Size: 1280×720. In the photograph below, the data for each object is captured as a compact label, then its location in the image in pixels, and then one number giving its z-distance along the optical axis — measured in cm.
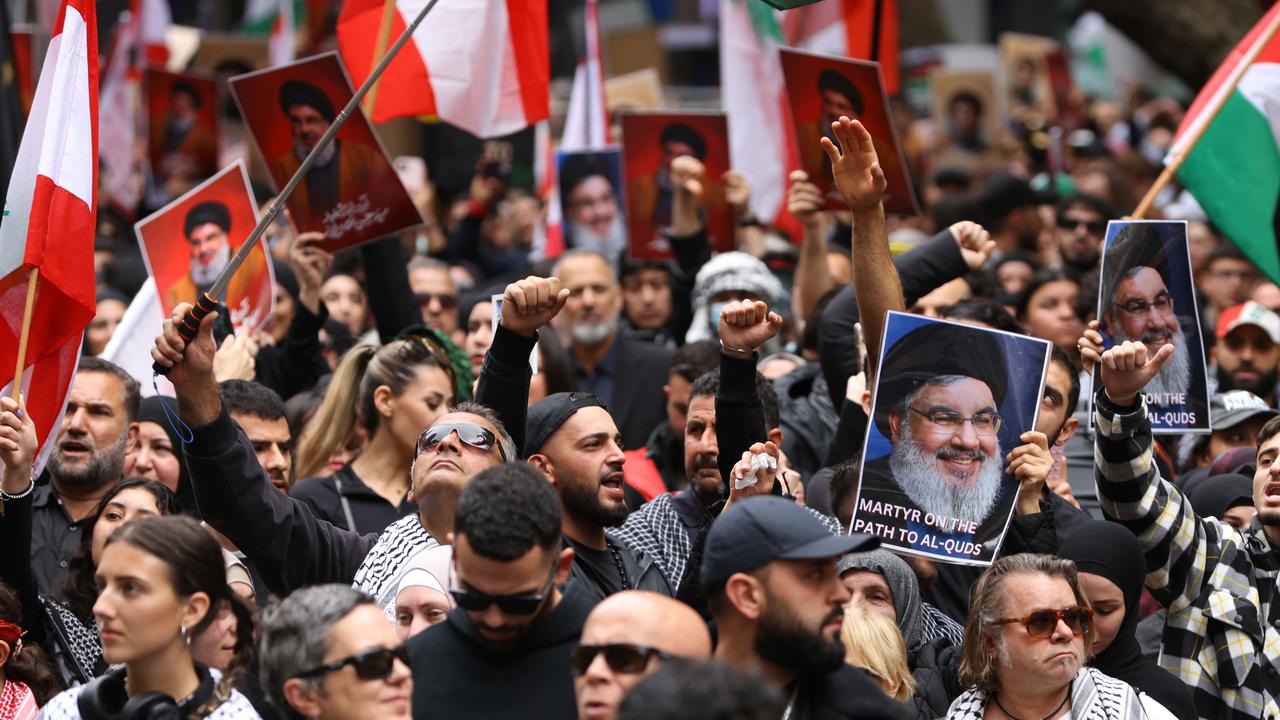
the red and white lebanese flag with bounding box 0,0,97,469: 1105
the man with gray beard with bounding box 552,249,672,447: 1622
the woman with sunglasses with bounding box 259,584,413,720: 751
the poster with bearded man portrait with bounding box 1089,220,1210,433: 1207
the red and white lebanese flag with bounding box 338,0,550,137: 1524
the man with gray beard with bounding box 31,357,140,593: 1242
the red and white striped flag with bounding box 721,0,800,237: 2052
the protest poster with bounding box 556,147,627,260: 2064
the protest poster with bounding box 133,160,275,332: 1459
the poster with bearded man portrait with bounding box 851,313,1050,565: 1036
